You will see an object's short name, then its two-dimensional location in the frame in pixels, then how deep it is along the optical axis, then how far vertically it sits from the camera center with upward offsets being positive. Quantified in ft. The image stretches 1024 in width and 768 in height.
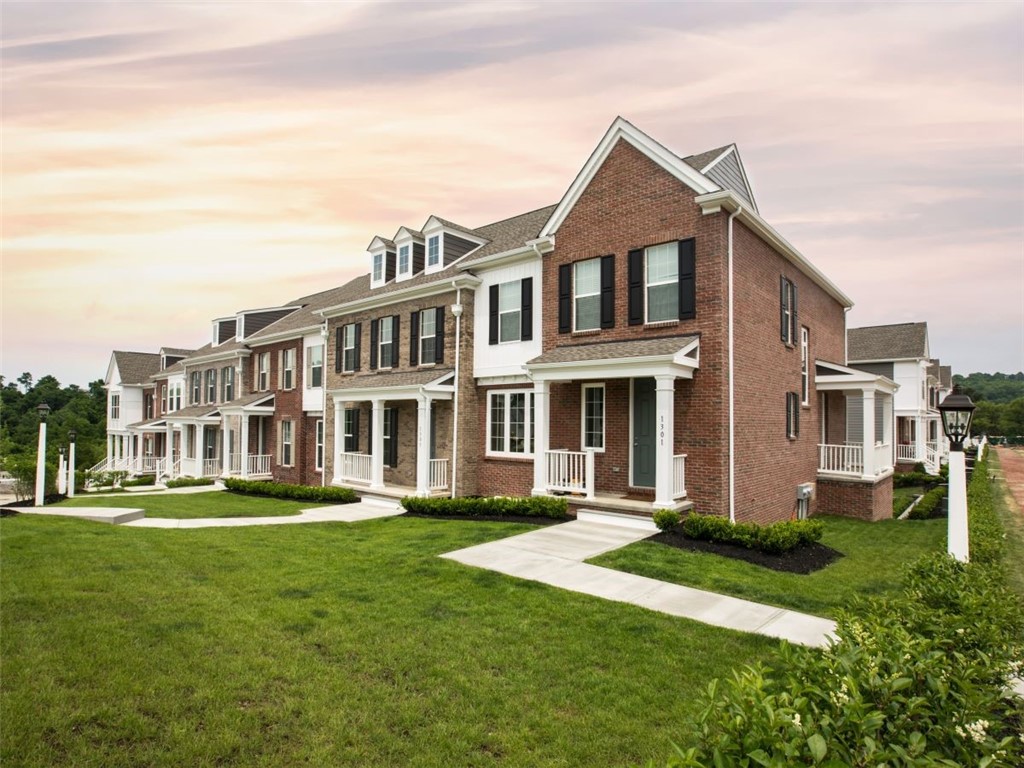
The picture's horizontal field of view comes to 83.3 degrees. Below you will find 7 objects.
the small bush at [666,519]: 36.63 -7.08
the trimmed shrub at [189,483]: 86.41 -11.32
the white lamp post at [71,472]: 68.17 -7.73
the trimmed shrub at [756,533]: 33.27 -7.49
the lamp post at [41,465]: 56.39 -5.74
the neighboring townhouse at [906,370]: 96.27 +6.57
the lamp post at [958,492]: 22.59 -3.32
